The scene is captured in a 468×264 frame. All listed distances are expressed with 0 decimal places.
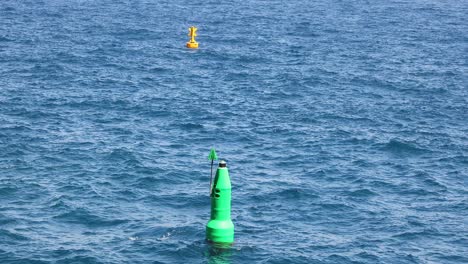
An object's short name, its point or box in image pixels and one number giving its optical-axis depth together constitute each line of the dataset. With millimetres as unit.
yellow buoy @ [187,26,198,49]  87188
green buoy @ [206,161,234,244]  34250
